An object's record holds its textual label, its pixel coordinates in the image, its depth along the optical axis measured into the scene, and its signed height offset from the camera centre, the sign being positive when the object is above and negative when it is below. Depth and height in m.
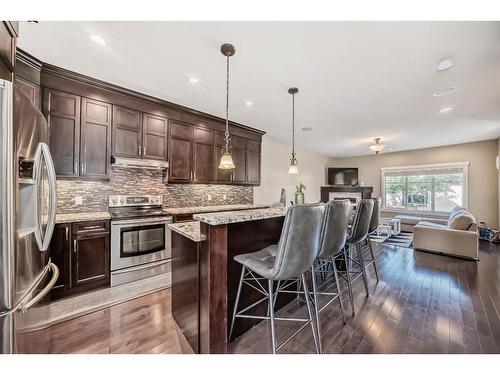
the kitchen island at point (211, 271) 1.34 -0.64
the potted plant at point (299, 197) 2.21 -0.11
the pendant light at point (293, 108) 2.67 +1.28
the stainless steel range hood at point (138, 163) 2.75 +0.34
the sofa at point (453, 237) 3.56 -0.93
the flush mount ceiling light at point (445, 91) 2.56 +1.29
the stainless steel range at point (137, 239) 2.53 -0.72
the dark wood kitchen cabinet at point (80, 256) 2.16 -0.81
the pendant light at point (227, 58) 1.83 +1.28
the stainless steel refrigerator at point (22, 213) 0.93 -0.15
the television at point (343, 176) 7.54 +0.45
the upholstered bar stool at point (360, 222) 2.16 -0.38
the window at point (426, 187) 5.82 +0.04
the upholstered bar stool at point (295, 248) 1.25 -0.39
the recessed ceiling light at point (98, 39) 1.76 +1.33
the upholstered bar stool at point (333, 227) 1.66 -0.34
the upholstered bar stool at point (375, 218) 2.62 -0.40
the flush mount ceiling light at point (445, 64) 2.00 +1.28
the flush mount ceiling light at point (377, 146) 4.96 +1.04
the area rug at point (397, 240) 4.65 -1.29
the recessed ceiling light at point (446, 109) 3.22 +1.30
